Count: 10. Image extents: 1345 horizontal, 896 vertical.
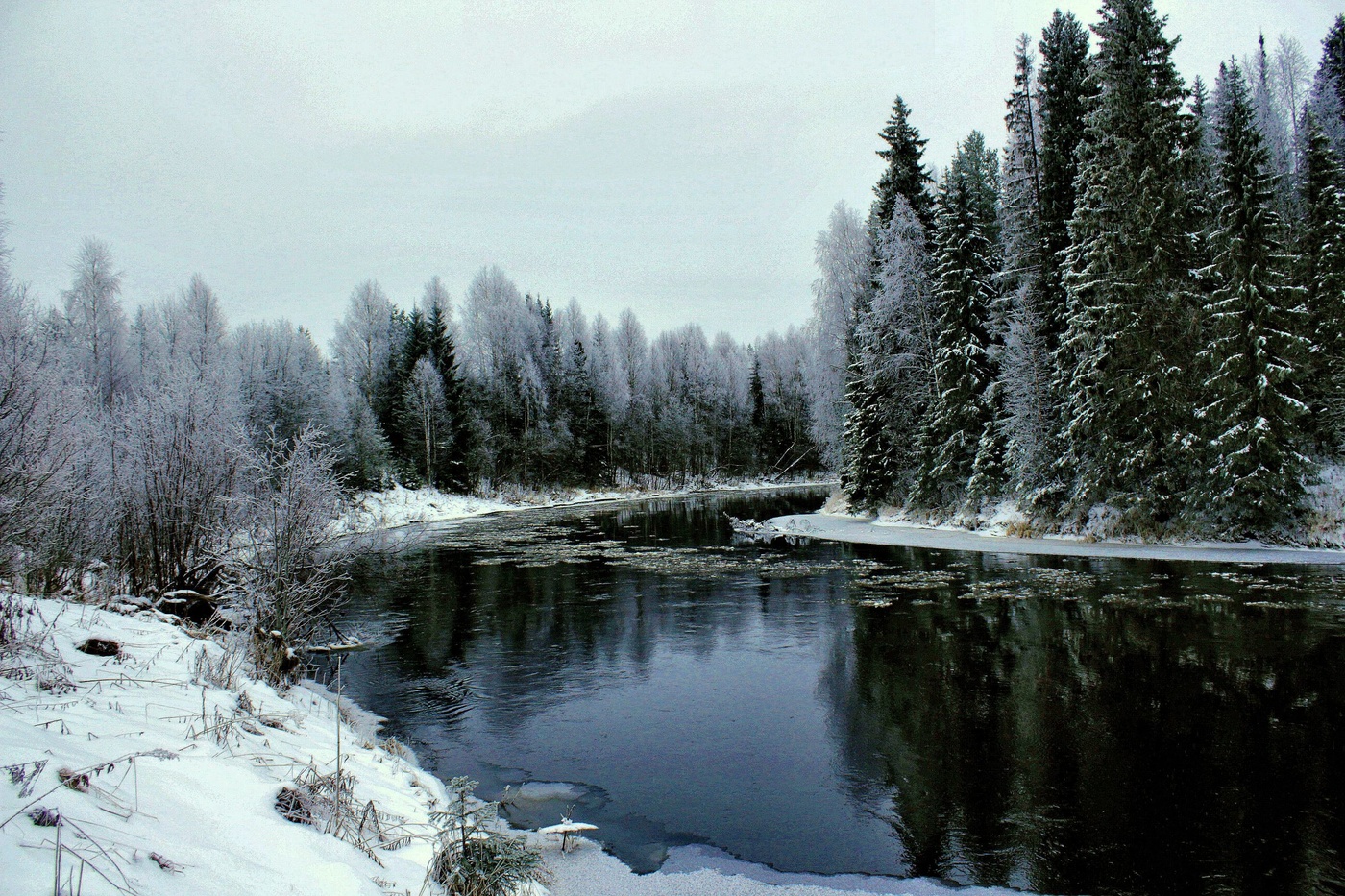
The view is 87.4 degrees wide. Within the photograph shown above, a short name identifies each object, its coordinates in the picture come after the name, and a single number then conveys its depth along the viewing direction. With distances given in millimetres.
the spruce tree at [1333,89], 33812
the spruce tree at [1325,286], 21922
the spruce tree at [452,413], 52781
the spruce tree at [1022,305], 26094
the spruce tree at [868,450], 33859
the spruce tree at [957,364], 29719
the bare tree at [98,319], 36312
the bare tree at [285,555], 10391
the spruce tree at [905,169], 35500
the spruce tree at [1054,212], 25641
